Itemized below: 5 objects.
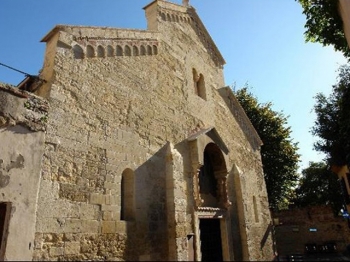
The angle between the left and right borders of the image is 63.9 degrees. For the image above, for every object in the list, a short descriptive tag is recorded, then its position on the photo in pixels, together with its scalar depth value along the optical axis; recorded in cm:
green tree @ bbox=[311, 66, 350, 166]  1252
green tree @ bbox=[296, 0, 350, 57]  971
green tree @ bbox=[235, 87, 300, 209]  1914
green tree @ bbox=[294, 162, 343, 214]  2586
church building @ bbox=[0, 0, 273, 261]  442
